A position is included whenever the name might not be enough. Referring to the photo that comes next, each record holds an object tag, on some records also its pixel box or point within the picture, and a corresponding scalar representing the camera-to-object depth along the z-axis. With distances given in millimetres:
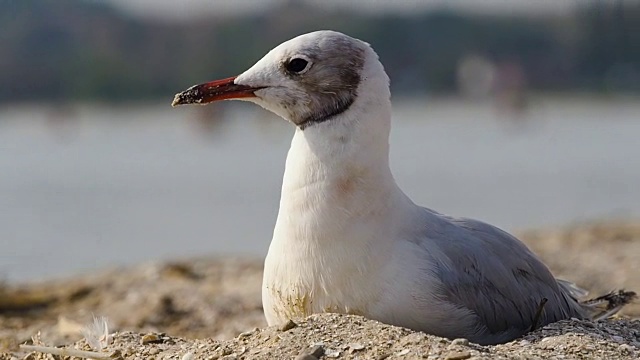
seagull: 8055
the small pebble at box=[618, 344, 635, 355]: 7648
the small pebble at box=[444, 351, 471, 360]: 7059
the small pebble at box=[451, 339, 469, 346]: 7383
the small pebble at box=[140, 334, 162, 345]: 8484
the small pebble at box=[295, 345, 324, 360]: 7262
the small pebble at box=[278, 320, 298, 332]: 7832
